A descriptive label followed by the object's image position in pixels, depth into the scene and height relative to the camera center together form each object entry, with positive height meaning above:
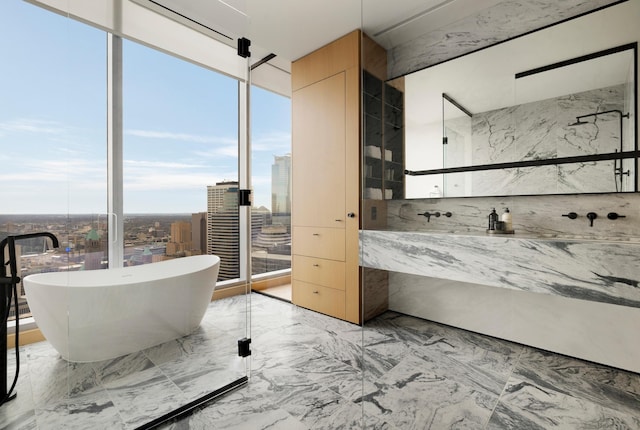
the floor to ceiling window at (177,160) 1.28 +0.27
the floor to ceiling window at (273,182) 3.05 +0.35
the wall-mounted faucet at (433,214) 2.33 +0.00
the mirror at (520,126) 1.68 +0.59
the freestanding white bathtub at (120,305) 1.11 -0.39
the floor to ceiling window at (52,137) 1.02 +0.29
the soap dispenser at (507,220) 1.94 -0.05
